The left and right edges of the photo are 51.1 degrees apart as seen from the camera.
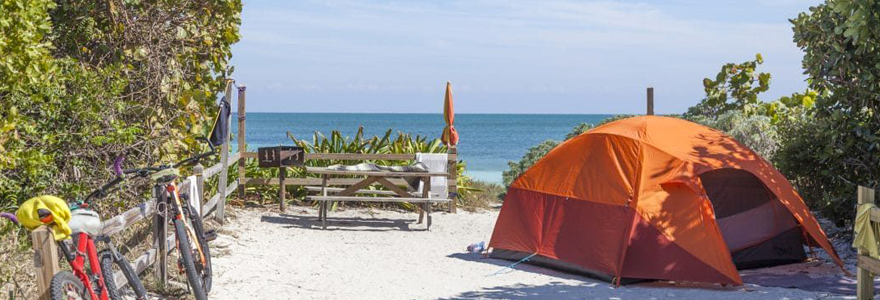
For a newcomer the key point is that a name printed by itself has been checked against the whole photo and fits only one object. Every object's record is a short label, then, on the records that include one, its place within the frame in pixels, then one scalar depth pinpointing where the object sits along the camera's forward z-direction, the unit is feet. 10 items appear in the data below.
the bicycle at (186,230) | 22.88
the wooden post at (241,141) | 44.75
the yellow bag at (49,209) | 16.94
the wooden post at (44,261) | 16.99
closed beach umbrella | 46.73
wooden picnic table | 39.91
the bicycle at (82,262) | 16.70
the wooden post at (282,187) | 43.93
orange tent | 28.19
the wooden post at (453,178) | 46.52
